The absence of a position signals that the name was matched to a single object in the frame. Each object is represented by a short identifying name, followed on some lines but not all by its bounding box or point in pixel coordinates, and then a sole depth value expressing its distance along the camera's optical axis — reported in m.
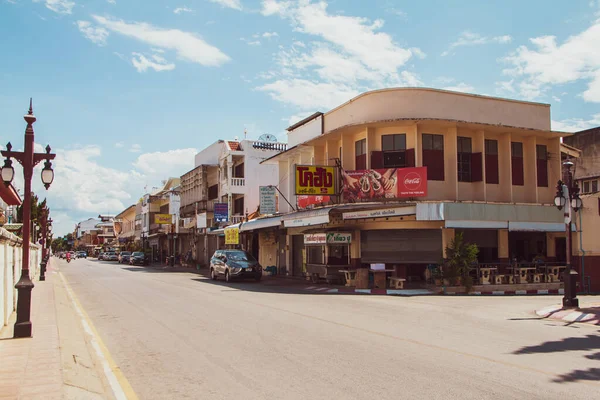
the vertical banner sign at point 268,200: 35.56
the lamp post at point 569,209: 16.83
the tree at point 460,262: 23.45
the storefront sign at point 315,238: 26.97
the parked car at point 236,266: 30.23
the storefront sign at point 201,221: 51.84
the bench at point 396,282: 24.13
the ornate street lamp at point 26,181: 11.02
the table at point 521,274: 24.61
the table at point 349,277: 25.69
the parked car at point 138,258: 64.62
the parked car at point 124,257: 73.14
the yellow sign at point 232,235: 37.19
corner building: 25.03
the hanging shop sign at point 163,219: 61.91
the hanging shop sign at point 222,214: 45.56
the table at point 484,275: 24.17
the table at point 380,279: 24.34
